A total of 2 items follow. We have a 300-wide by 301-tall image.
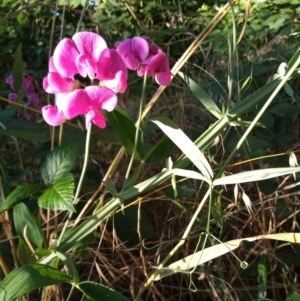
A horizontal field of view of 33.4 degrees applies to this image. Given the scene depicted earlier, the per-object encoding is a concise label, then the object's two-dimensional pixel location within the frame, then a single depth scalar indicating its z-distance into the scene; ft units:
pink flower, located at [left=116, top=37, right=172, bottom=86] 0.62
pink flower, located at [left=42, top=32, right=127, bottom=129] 0.57
